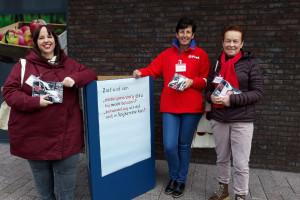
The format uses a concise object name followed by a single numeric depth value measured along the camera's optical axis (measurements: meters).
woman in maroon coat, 2.22
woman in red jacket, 2.80
